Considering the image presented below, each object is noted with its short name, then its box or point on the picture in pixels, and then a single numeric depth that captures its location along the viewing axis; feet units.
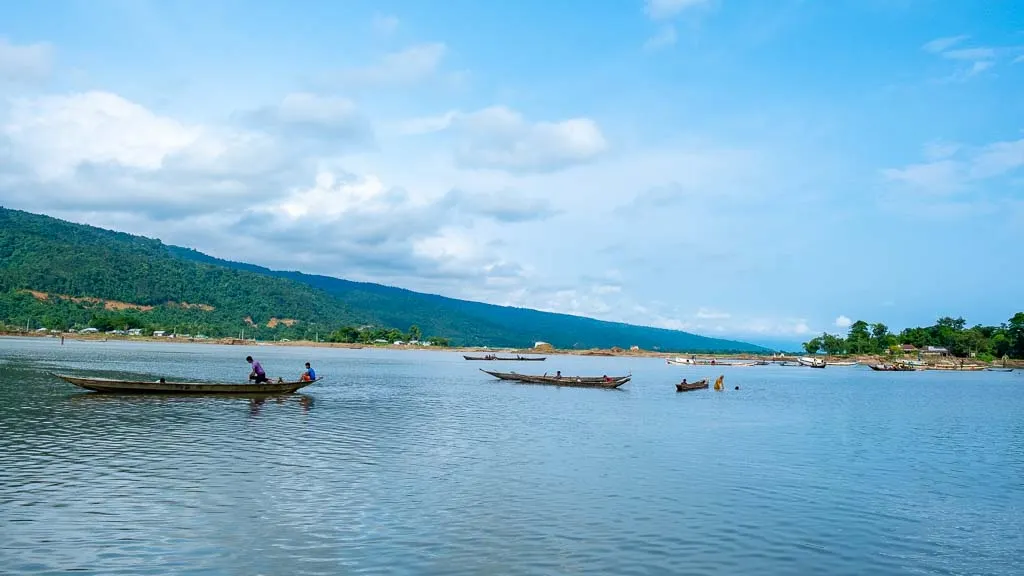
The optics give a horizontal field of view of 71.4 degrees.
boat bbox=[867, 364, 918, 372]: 491.72
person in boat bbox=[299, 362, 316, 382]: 159.84
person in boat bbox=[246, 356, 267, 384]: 152.05
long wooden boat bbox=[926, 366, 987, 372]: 516.32
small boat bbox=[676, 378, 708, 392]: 231.50
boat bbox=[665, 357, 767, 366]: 552.78
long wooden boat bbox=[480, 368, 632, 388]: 235.46
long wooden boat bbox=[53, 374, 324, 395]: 139.33
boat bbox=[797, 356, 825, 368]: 547.49
